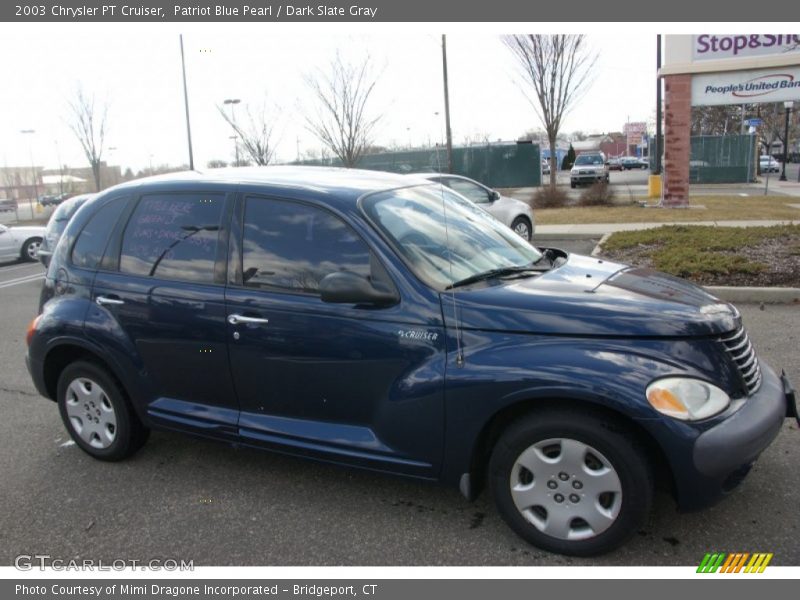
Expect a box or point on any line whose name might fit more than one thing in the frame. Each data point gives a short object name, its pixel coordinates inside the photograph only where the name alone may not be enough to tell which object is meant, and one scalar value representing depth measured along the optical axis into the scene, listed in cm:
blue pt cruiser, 285
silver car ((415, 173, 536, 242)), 1214
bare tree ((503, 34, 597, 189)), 2191
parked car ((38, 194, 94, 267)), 1144
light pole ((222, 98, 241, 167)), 2172
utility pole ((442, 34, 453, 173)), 2165
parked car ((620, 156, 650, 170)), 5546
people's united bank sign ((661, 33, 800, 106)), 1669
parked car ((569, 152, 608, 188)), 3298
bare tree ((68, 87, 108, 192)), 3058
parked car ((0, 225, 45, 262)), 1612
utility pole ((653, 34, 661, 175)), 2317
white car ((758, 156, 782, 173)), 4609
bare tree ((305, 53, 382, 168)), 2017
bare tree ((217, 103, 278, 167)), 2311
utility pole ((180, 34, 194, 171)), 1989
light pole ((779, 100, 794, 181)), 3899
